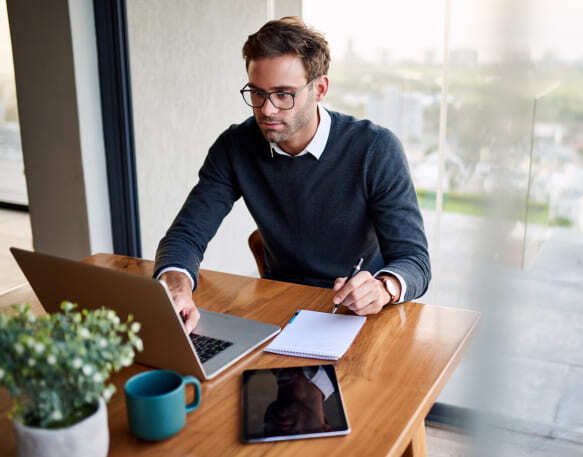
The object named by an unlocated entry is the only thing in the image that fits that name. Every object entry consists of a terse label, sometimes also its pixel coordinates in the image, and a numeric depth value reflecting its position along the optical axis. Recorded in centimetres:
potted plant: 72
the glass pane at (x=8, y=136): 367
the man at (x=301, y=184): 154
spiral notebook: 113
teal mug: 85
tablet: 89
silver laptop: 95
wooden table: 87
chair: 187
